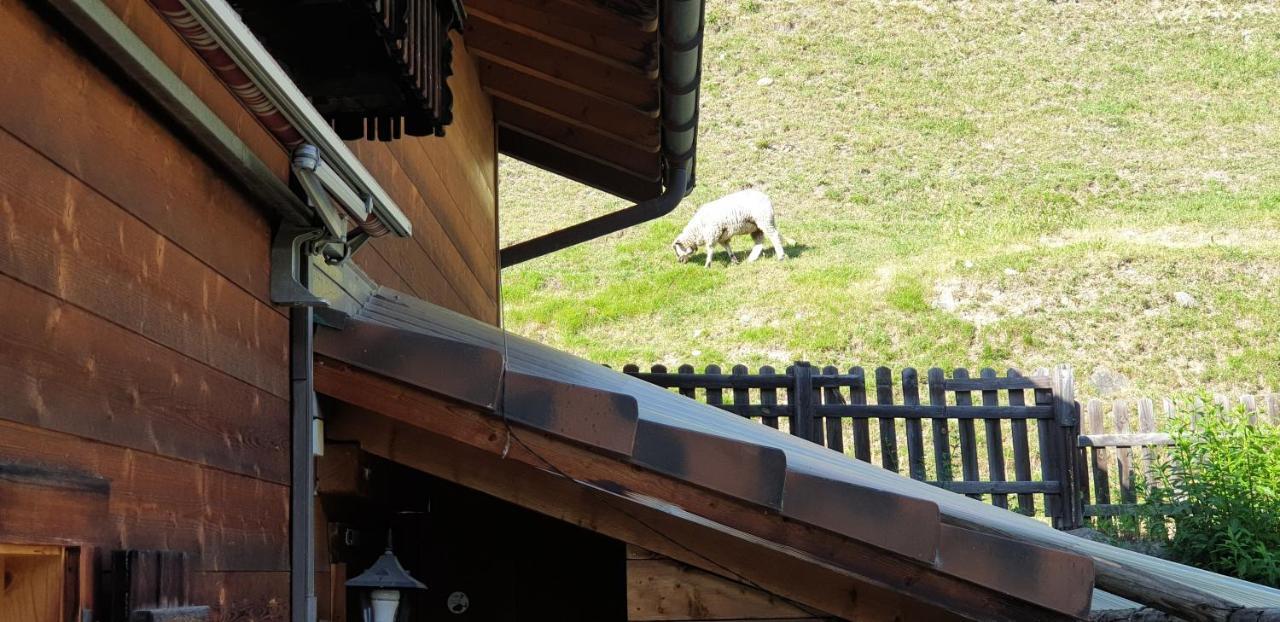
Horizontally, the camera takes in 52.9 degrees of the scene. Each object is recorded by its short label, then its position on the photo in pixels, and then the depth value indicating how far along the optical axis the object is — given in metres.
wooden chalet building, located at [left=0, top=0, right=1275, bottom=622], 1.81
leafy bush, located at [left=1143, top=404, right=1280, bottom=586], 8.12
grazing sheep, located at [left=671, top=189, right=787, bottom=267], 18.80
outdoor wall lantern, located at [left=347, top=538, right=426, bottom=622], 3.38
